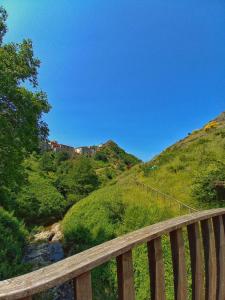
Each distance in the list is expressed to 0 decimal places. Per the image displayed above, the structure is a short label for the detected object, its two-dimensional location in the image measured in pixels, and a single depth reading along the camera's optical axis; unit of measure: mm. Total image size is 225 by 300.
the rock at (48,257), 7429
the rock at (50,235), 13416
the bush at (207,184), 9418
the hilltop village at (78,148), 58081
